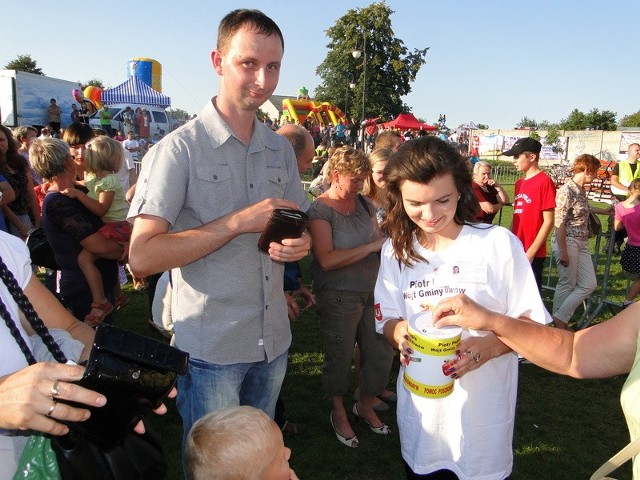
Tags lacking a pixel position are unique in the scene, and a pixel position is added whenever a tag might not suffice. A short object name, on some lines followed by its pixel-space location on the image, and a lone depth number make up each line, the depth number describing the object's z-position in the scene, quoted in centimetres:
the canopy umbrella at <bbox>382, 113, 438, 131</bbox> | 3062
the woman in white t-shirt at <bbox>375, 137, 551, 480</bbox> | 203
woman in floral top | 579
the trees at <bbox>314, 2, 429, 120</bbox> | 4706
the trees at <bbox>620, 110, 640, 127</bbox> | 6191
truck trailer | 1834
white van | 2223
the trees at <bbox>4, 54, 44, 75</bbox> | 5441
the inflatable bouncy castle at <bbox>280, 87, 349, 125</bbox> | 3802
